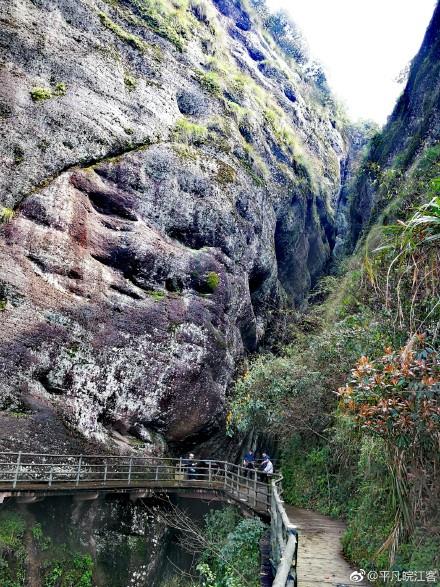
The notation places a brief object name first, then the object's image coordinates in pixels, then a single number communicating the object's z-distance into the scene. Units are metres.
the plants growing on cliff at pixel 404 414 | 4.87
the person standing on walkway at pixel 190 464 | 14.55
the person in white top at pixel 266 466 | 12.91
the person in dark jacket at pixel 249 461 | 14.56
